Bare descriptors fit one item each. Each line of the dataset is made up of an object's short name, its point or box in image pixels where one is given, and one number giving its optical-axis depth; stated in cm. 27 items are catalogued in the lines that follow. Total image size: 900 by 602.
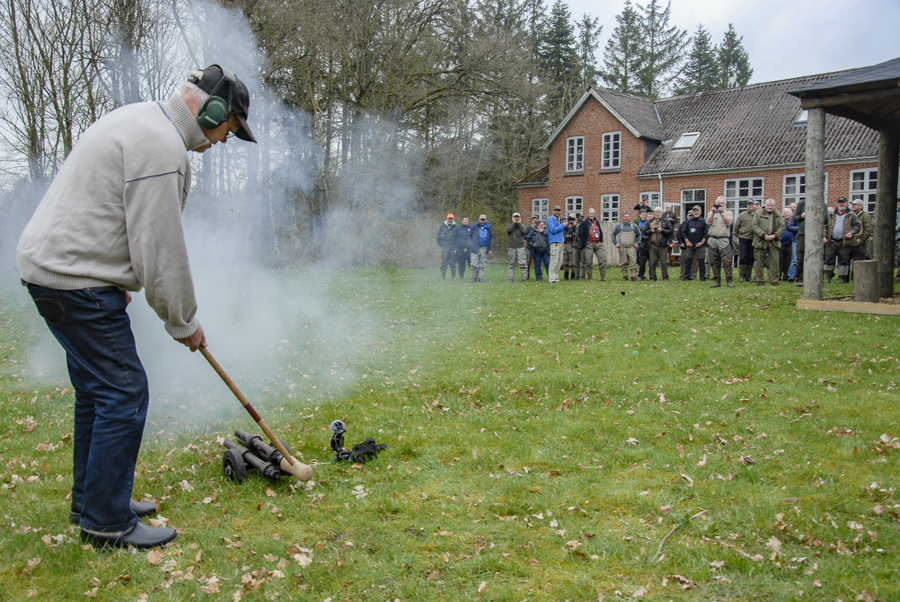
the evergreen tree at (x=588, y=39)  5125
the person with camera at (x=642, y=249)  1886
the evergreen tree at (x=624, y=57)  5091
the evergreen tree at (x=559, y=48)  4747
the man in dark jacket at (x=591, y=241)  1925
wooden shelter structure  1030
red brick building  2706
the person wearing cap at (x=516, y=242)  1892
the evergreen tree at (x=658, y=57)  5119
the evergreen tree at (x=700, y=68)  5194
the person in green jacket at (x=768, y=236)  1567
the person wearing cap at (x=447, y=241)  1825
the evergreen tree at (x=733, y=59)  5434
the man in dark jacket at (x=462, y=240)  1862
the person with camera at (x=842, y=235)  1535
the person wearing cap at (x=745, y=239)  1603
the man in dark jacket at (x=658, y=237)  1827
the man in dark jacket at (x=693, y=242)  1767
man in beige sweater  298
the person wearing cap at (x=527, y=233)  1901
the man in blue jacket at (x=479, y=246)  1833
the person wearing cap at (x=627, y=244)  1889
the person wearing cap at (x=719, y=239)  1670
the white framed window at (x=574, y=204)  3555
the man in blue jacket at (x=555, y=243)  1872
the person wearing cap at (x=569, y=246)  1981
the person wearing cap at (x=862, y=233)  1527
